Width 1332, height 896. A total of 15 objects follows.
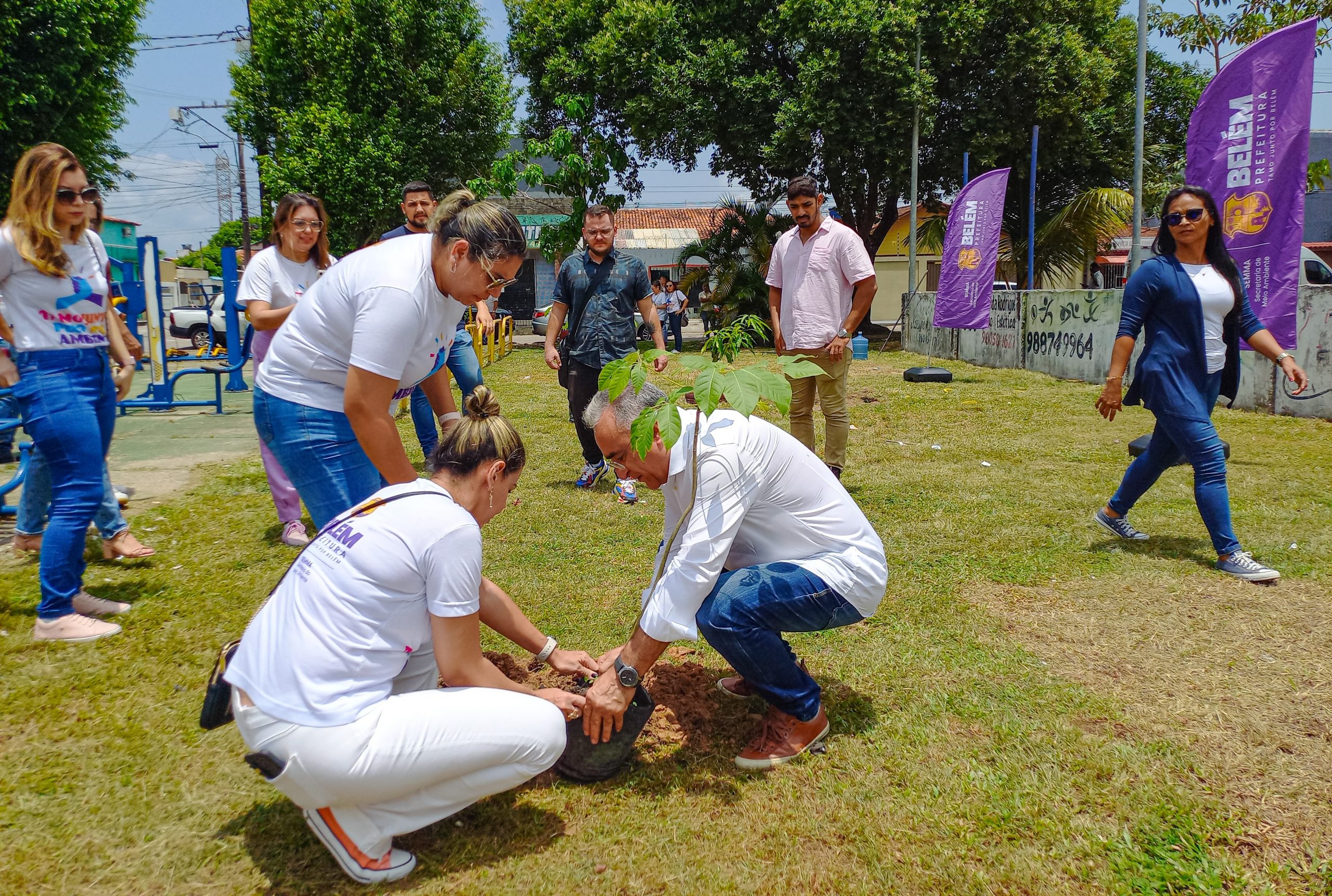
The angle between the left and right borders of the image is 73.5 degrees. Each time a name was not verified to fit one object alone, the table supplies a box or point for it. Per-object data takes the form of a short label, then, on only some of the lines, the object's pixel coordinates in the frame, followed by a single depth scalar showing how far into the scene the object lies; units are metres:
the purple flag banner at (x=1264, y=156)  7.07
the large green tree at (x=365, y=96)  24.44
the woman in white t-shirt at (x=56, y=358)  3.70
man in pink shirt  6.16
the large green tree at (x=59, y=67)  18.55
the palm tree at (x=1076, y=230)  20.73
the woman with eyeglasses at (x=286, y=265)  4.90
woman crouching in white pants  2.24
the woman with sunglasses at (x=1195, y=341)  4.55
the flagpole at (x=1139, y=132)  12.12
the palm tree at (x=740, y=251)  23.70
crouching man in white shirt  2.66
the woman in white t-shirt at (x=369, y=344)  2.76
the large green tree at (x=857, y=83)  20.56
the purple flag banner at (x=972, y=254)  14.33
